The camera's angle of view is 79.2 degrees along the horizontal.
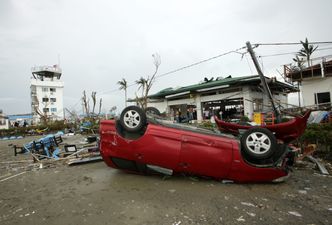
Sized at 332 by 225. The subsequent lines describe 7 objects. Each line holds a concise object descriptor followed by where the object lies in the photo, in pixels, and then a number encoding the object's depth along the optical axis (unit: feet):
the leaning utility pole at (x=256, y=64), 26.12
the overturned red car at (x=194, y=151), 13.37
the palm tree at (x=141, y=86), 68.45
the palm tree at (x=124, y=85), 101.60
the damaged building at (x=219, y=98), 44.09
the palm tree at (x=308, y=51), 88.58
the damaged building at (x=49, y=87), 154.10
